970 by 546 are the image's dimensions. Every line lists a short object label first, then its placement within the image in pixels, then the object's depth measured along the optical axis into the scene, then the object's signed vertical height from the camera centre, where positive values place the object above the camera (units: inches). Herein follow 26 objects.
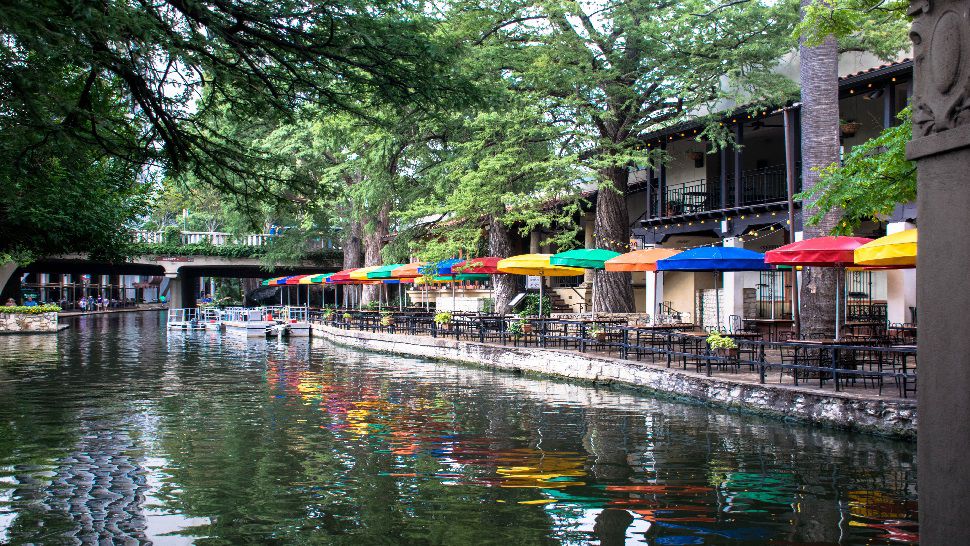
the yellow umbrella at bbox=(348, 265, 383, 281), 1422.2 +28.4
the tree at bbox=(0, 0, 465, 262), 270.4 +86.1
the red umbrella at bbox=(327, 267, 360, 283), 1553.4 +25.8
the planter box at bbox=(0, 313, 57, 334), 1571.1 -54.6
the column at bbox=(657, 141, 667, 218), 1112.8 +125.1
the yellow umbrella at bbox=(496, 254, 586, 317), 930.1 +24.1
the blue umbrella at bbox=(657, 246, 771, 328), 696.9 +22.2
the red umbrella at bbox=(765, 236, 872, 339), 581.9 +23.3
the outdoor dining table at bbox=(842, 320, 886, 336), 649.5 -36.7
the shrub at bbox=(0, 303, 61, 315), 1593.3 -29.7
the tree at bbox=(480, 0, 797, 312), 928.9 +250.7
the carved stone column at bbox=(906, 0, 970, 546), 162.6 +2.4
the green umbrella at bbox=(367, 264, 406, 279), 1346.0 +28.4
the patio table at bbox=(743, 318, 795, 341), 861.7 -39.2
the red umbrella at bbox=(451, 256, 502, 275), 1054.4 +28.3
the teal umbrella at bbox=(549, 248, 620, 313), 871.7 +30.4
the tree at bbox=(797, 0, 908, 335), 658.2 +111.1
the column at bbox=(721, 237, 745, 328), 972.6 -6.0
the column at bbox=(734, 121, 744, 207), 961.2 +140.9
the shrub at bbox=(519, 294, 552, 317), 1194.0 -24.8
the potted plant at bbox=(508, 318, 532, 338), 954.7 -43.4
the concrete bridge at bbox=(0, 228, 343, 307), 2203.5 +73.7
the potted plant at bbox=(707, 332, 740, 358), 631.8 -41.5
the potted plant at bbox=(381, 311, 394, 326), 1350.9 -45.7
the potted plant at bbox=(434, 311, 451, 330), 1112.2 -38.4
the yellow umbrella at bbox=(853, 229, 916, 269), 464.4 +18.7
